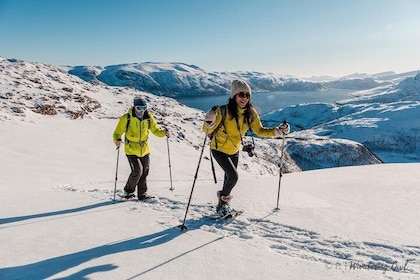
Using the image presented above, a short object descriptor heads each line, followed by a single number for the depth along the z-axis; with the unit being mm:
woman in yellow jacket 6102
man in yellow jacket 7754
